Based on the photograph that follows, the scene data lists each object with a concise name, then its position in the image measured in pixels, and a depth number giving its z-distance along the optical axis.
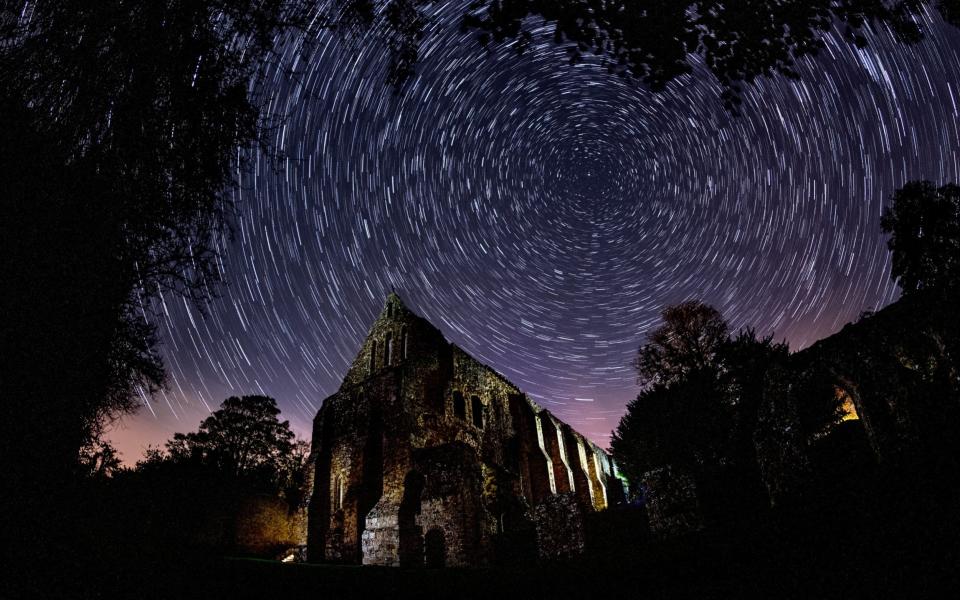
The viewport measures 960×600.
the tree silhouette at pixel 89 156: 4.25
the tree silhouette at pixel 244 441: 36.50
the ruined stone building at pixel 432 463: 12.53
